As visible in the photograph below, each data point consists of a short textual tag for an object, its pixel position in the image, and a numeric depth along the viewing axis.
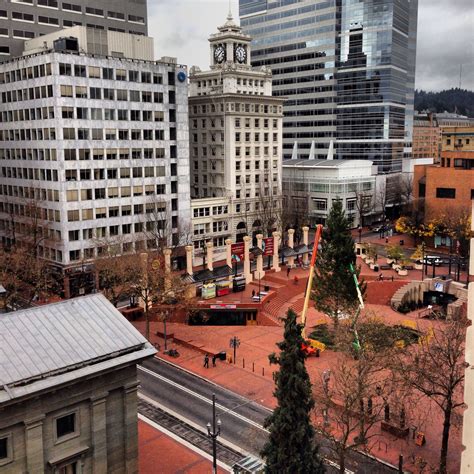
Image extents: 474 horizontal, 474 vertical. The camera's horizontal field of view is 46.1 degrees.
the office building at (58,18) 90.69
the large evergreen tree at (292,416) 25.67
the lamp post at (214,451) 30.26
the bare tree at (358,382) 30.17
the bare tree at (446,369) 30.88
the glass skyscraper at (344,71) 140.88
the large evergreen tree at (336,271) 54.28
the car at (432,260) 83.29
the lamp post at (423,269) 78.31
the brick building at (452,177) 99.44
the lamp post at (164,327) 53.83
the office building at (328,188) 116.12
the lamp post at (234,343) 48.33
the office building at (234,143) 103.31
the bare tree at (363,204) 115.25
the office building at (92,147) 73.06
